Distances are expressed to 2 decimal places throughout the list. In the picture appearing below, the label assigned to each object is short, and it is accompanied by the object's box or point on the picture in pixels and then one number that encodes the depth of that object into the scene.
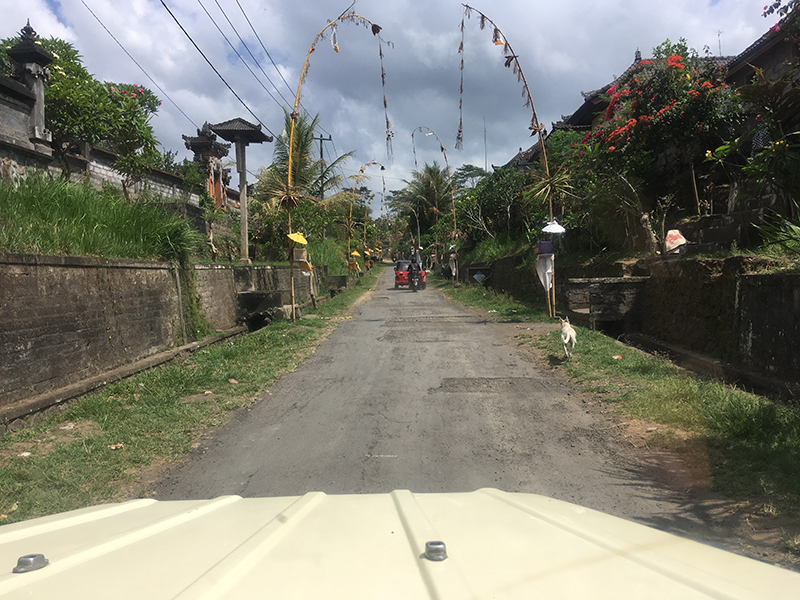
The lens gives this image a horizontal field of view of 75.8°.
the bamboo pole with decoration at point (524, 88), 12.20
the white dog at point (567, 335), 7.54
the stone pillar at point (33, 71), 10.02
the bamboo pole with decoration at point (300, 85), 11.95
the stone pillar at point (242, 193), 14.74
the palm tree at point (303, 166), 19.33
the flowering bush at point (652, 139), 11.04
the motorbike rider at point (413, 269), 26.78
